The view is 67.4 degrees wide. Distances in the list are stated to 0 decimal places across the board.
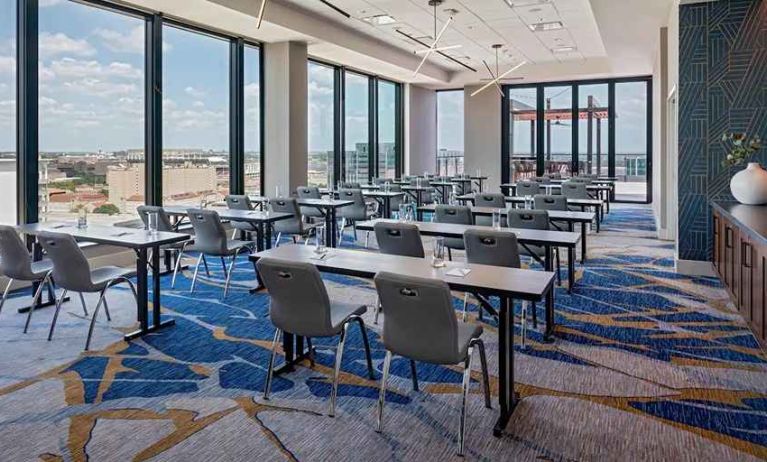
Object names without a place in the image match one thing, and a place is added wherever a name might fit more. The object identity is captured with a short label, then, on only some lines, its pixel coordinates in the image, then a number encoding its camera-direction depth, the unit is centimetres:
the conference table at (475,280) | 288
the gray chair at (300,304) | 296
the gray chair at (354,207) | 873
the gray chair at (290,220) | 734
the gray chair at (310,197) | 869
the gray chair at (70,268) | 411
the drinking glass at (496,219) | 423
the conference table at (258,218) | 614
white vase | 532
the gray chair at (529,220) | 555
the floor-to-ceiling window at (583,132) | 1514
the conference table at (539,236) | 436
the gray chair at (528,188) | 1030
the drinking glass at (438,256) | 338
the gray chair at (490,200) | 738
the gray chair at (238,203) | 745
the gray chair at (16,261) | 447
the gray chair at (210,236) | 573
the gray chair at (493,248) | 426
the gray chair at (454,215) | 602
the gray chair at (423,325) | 259
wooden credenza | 362
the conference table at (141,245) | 445
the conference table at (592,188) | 1056
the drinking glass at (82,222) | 520
